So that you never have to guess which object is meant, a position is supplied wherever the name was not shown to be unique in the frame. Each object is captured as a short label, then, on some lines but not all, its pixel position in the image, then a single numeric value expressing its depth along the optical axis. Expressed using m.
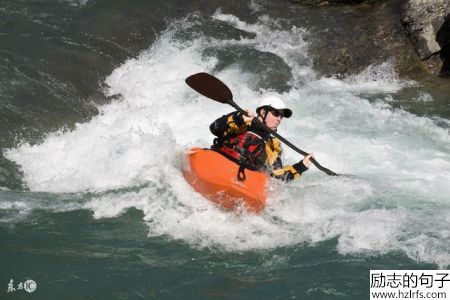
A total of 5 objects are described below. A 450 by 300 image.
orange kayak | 11.27
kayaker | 11.70
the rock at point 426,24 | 19.73
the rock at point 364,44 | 19.89
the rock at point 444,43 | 19.59
